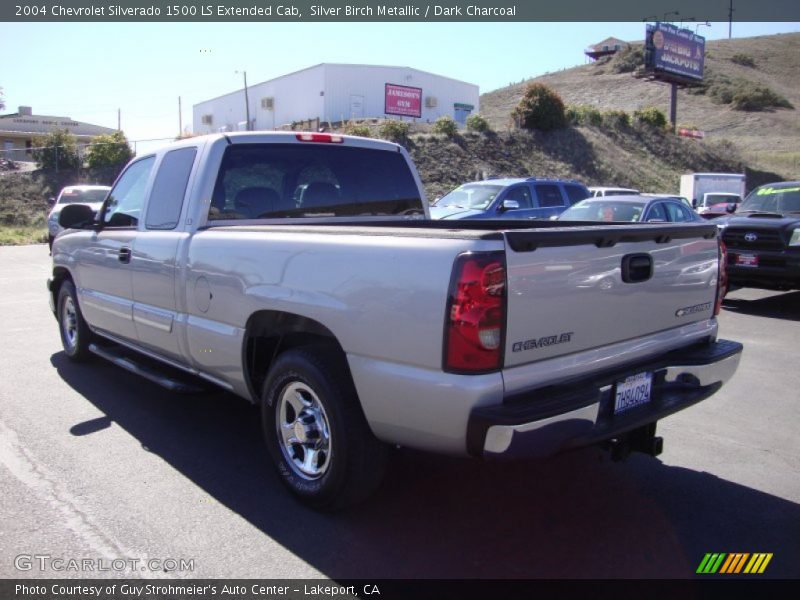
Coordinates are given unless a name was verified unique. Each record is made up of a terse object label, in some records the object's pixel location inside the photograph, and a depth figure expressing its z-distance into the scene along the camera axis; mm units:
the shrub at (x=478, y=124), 34638
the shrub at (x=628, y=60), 86312
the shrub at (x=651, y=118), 42156
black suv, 9281
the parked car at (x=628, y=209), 11680
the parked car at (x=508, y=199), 14188
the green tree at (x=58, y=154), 30328
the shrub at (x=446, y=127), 33250
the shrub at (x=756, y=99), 70625
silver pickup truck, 2842
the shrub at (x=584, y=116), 38125
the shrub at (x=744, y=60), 93312
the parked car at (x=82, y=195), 16694
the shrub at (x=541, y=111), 36156
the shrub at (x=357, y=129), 30703
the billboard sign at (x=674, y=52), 43000
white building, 45375
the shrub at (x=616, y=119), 40031
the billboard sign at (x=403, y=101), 44219
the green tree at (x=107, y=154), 31031
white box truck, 28250
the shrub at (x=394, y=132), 31188
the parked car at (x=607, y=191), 18172
